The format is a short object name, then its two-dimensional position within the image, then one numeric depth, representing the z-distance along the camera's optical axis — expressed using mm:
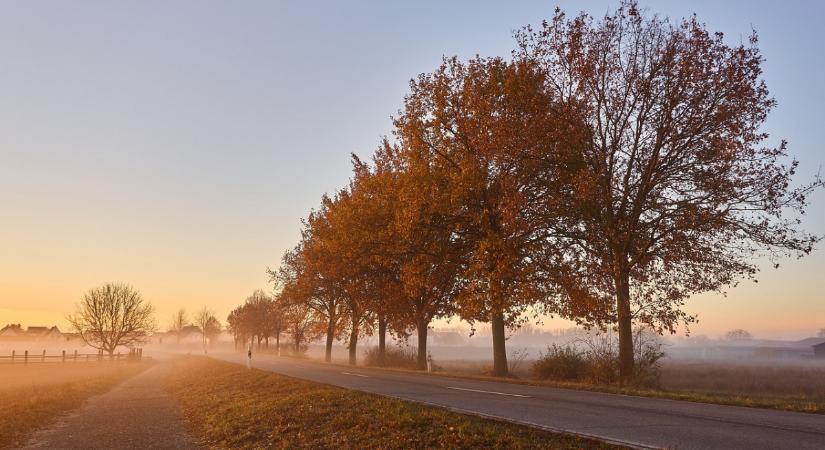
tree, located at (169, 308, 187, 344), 148500
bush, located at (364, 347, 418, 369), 37188
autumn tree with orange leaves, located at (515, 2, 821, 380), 18875
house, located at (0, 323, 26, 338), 125938
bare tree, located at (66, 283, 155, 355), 67812
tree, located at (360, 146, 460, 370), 24203
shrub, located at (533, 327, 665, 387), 19953
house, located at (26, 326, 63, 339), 132000
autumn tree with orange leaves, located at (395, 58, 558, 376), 21328
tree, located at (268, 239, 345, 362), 38062
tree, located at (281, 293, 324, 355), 48950
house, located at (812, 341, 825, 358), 93956
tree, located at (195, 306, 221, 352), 131375
